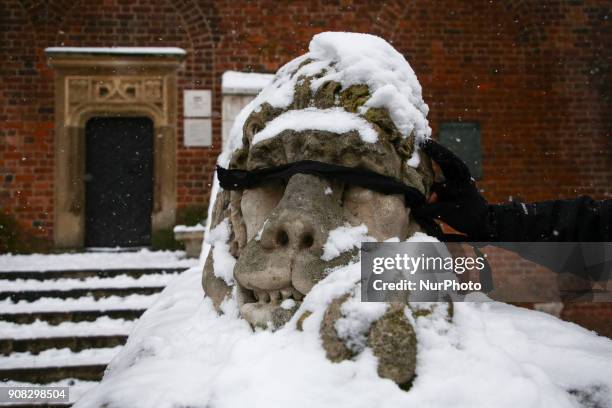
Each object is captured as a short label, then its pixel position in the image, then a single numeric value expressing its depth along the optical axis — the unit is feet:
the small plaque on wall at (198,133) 23.67
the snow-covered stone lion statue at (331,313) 4.32
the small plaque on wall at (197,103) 23.70
